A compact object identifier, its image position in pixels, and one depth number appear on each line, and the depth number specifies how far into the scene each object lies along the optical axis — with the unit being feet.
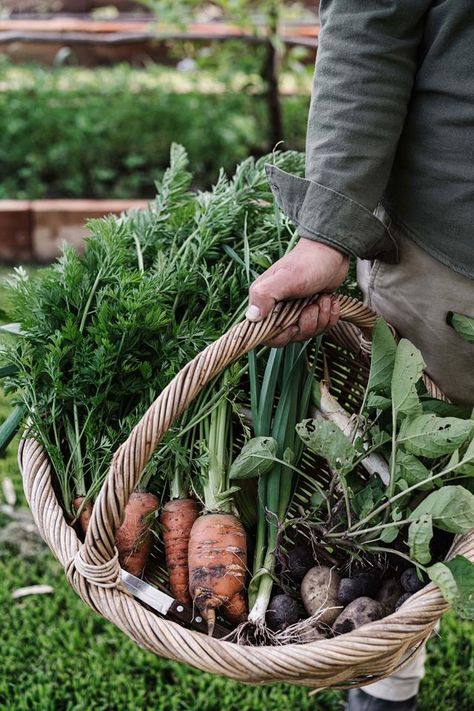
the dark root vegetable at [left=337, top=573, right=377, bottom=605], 3.84
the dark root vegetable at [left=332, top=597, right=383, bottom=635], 3.68
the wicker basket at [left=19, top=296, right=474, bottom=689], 3.34
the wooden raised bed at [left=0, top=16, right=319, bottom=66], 13.98
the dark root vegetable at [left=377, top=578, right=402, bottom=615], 3.86
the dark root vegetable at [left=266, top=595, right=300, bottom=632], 3.90
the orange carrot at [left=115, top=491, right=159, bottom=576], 4.18
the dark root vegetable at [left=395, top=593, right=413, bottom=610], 3.75
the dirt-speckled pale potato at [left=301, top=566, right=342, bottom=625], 3.84
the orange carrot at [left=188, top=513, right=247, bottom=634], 3.94
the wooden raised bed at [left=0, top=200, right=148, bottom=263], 12.57
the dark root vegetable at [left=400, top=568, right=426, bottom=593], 3.80
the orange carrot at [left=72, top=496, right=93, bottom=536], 4.25
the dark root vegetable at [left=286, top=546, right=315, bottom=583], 4.10
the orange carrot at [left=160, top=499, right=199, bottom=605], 4.17
